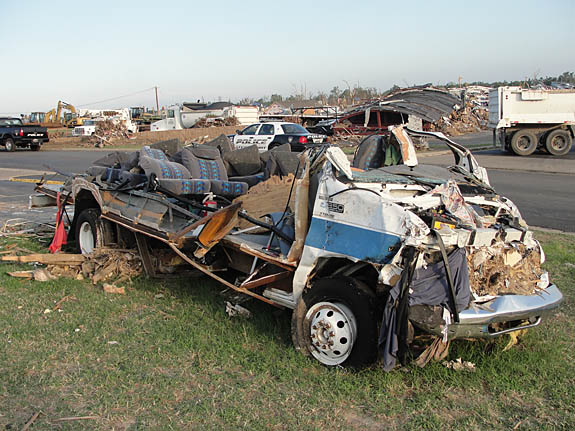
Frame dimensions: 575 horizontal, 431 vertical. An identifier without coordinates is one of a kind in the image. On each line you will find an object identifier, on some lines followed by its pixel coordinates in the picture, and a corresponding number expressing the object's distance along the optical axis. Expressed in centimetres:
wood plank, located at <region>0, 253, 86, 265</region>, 692
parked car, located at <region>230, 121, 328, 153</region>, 2238
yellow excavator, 4922
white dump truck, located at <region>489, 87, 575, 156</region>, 2158
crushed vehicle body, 380
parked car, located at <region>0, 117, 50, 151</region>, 3262
